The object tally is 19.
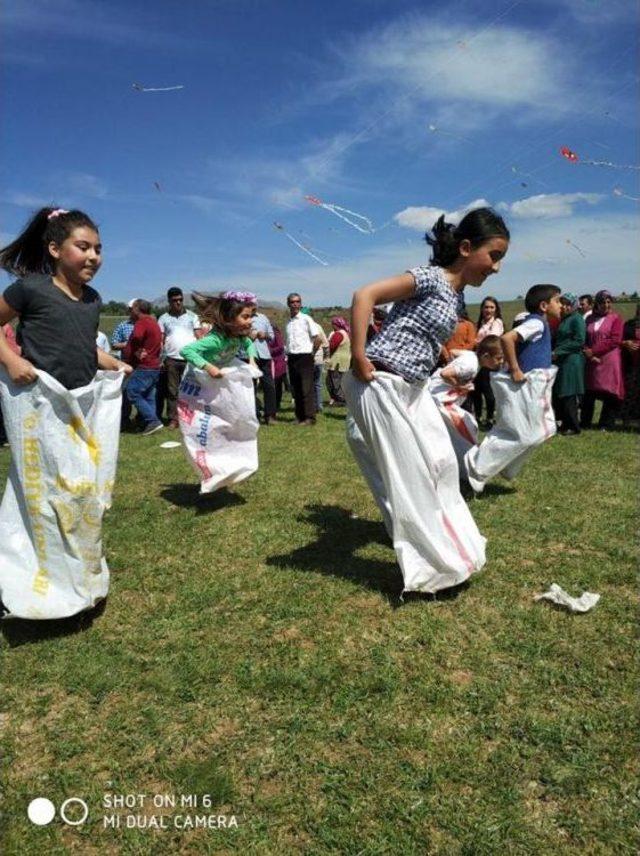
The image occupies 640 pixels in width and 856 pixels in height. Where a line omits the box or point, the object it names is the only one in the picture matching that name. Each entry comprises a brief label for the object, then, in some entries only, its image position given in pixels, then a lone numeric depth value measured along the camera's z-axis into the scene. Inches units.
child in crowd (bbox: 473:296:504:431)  337.4
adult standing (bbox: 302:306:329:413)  417.9
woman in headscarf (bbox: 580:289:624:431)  360.5
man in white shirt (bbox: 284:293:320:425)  395.5
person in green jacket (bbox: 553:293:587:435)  346.6
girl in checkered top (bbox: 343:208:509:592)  123.9
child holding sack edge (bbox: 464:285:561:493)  204.1
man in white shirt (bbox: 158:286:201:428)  398.0
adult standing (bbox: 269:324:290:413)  442.9
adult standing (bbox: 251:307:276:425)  404.5
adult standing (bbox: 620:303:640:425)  361.7
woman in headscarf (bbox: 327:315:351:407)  462.6
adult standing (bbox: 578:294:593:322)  427.5
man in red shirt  378.9
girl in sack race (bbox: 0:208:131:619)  116.5
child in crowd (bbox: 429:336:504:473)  204.2
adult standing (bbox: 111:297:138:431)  395.7
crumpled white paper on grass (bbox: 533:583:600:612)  127.1
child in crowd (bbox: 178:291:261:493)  199.8
